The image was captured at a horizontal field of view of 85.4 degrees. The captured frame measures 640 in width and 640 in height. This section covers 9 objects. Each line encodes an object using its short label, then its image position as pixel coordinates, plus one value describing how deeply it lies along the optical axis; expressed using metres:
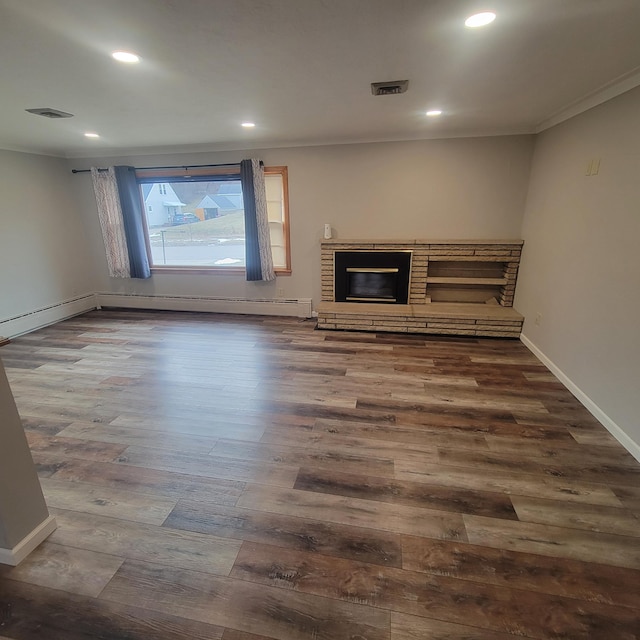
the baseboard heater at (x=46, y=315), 4.39
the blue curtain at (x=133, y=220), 4.97
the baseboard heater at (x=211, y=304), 5.09
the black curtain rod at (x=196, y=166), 4.72
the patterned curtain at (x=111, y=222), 5.02
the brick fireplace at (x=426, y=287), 4.21
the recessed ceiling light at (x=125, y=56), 1.87
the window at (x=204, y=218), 4.83
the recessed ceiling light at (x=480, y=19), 1.52
